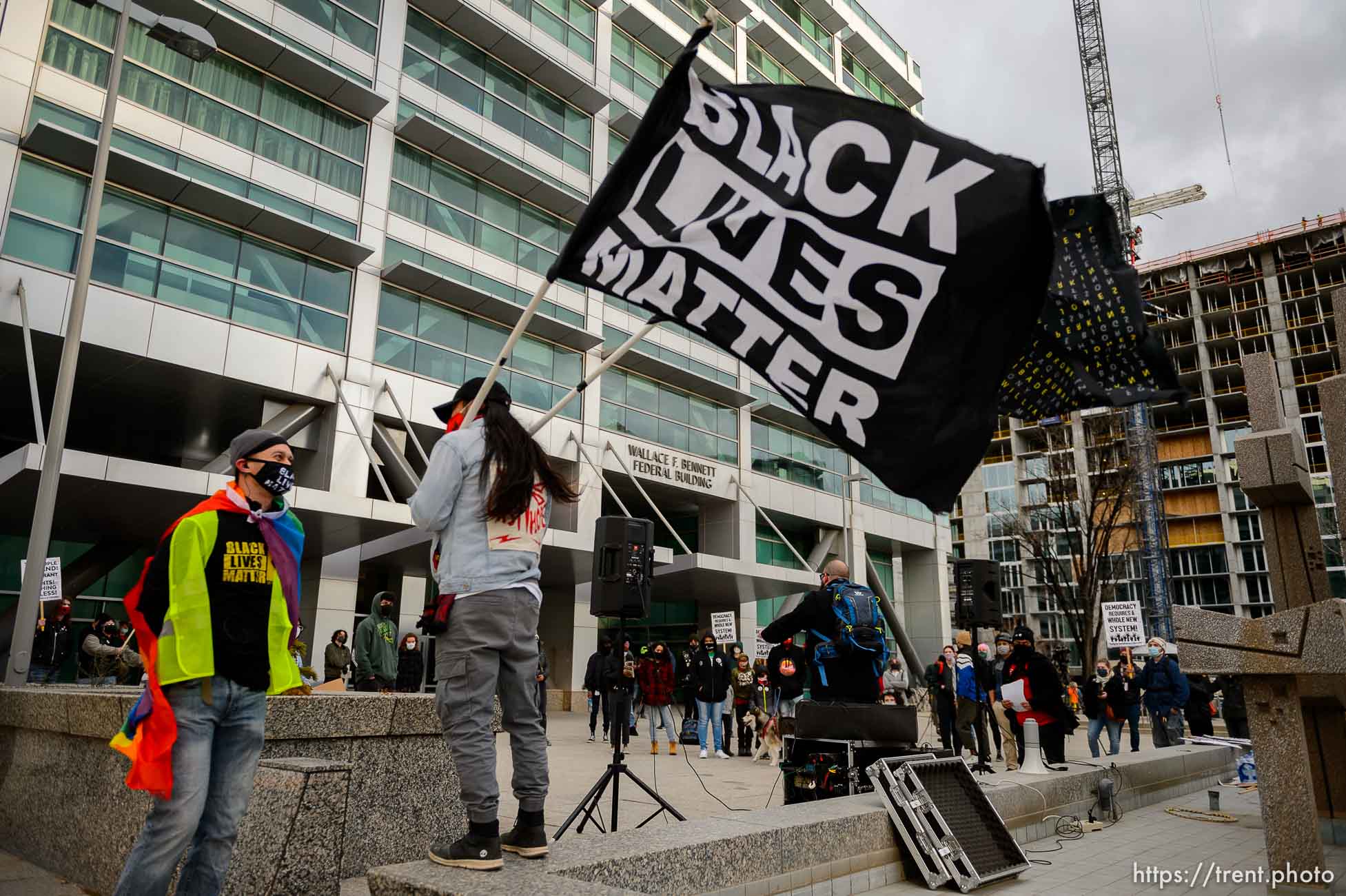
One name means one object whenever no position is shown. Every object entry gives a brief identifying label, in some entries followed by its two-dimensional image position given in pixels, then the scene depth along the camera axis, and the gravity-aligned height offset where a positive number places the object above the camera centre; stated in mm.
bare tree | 30078 +4492
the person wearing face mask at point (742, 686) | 15859 -837
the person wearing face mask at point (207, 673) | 2951 -129
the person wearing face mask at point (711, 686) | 14438 -776
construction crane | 58906 +15578
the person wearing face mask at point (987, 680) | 12087 -577
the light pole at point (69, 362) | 8785 +3256
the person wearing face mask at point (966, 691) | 13602 -779
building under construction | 68438 +20799
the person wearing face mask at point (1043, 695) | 10055 -629
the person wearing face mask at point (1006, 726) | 12172 -1224
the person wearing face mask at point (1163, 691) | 15719 -885
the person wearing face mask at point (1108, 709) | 15203 -1171
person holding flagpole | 3311 +113
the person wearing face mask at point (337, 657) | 13527 -292
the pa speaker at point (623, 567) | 7949 +702
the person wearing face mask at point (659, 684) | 15211 -770
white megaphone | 8156 -1038
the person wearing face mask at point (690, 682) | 15227 -737
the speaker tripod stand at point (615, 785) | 5879 -1012
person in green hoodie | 12820 -151
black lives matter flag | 3596 +1668
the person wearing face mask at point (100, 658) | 14016 -350
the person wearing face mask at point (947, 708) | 10211 -826
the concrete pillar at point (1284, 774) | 5309 -812
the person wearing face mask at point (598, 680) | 17266 -820
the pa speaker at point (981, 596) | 10828 +576
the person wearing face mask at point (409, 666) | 16062 -520
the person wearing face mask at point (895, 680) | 17439 -876
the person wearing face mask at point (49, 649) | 13359 -187
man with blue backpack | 6707 +34
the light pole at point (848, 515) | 34703 +5213
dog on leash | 13812 -1510
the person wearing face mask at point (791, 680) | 13453 -639
